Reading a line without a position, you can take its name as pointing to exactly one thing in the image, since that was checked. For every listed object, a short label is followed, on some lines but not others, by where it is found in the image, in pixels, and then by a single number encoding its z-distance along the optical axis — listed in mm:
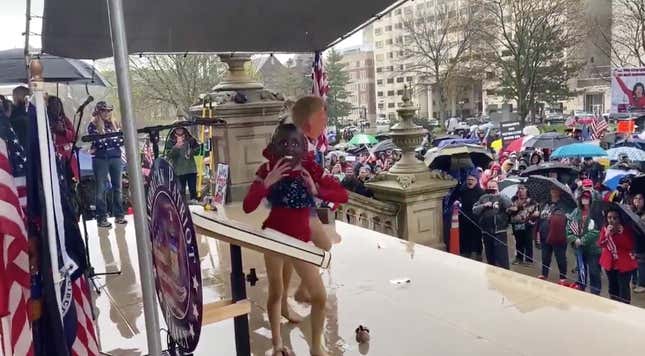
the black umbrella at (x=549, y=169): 11797
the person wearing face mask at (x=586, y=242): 8336
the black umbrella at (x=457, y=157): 11727
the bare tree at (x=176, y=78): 27725
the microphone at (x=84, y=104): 4691
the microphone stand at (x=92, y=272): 4651
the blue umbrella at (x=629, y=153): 15256
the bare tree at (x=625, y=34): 42031
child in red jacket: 3590
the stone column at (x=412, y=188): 9906
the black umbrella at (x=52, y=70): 8448
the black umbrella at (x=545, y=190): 8938
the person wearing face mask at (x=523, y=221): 9742
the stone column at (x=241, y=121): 10812
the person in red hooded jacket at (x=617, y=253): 7824
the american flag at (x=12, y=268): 2498
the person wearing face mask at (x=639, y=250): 7824
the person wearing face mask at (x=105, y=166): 8578
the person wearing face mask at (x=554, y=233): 8875
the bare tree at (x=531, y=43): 41500
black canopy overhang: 5297
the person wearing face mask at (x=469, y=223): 10336
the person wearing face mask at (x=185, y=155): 9750
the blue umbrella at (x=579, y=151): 16172
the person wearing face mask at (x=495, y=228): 9258
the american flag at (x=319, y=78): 8180
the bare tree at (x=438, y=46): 51031
